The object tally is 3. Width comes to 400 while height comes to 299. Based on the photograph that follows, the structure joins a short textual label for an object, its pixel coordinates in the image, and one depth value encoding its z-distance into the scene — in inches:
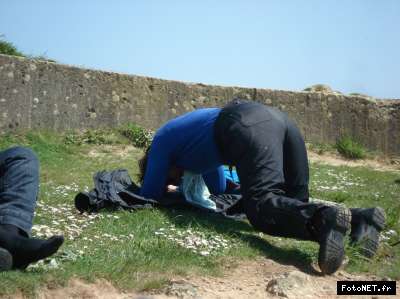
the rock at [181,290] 128.1
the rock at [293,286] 134.1
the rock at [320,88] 486.1
